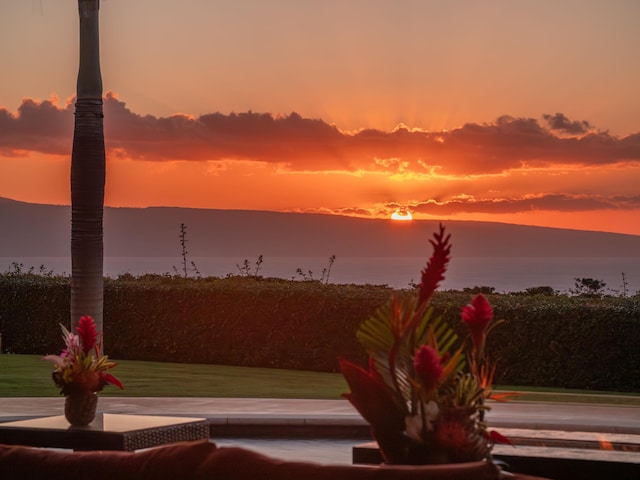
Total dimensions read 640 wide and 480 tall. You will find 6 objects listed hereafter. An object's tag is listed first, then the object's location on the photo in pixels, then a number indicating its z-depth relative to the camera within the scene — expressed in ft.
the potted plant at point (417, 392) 15.12
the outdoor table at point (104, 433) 28.20
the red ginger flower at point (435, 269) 14.75
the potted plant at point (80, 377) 29.48
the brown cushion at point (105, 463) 12.40
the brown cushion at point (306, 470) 11.51
